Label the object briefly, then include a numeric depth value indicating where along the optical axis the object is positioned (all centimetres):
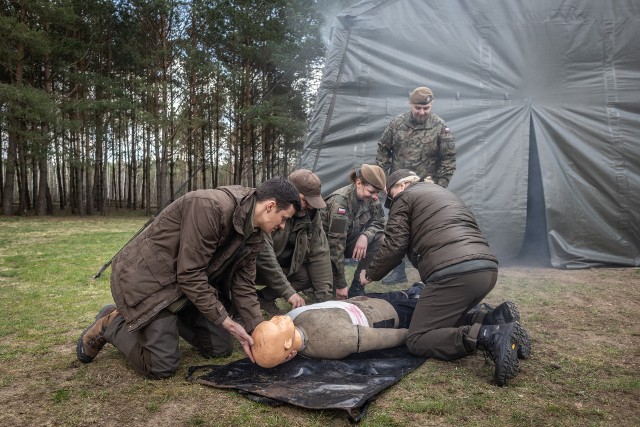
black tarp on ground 255
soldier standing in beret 570
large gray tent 641
